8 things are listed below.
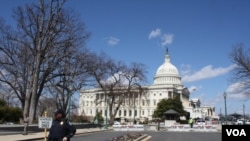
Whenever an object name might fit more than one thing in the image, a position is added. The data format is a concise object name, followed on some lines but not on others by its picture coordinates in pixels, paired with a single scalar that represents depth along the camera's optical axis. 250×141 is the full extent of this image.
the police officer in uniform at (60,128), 5.70
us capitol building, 110.20
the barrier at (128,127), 34.28
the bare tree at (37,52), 28.63
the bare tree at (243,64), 34.14
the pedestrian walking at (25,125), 22.11
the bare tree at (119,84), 48.43
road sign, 13.29
